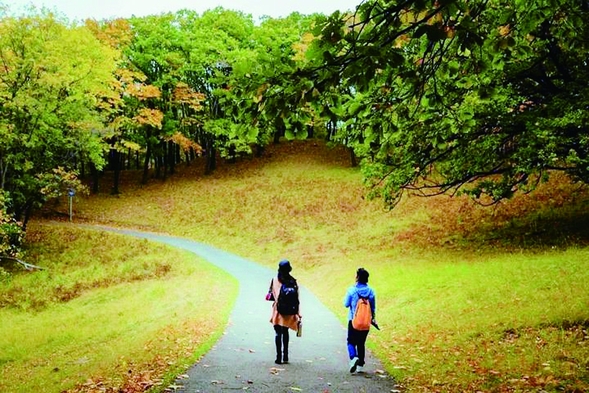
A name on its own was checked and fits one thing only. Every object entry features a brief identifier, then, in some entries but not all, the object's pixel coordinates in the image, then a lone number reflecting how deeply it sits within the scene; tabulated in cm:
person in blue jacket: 815
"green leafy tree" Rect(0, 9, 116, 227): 2166
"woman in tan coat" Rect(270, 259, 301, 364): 849
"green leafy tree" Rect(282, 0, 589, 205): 364
